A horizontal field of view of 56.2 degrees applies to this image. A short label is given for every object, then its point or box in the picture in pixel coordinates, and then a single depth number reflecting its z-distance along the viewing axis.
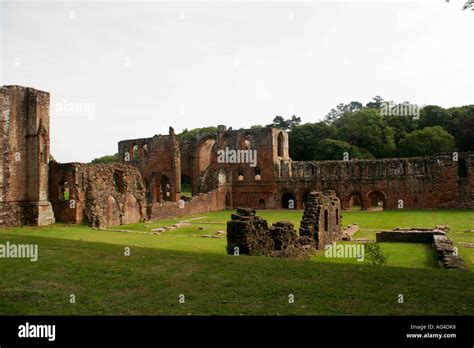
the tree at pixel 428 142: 53.78
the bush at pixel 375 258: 11.85
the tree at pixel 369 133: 60.88
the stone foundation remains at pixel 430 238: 12.88
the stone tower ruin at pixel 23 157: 23.00
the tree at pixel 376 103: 95.29
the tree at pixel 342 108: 103.88
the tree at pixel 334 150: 58.34
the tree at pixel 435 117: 60.47
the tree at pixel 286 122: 87.12
